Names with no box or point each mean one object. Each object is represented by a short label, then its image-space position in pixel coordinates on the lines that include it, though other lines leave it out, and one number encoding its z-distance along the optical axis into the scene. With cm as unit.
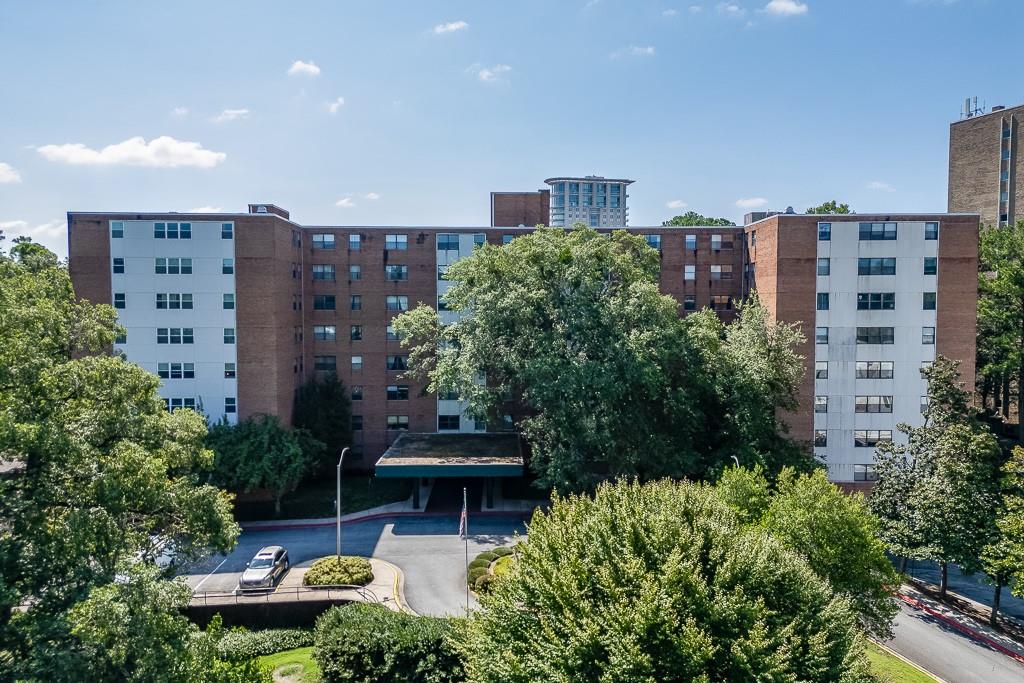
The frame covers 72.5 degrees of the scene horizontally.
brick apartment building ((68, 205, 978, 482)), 4631
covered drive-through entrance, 4306
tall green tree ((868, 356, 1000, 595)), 3294
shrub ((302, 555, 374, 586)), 3353
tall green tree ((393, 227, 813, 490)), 3825
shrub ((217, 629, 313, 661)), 2680
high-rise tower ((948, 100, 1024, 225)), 7844
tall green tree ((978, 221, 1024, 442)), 4788
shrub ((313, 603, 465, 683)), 2222
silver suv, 3262
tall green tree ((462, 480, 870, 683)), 1523
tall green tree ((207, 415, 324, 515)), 4344
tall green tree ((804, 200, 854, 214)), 7475
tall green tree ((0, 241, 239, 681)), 1706
